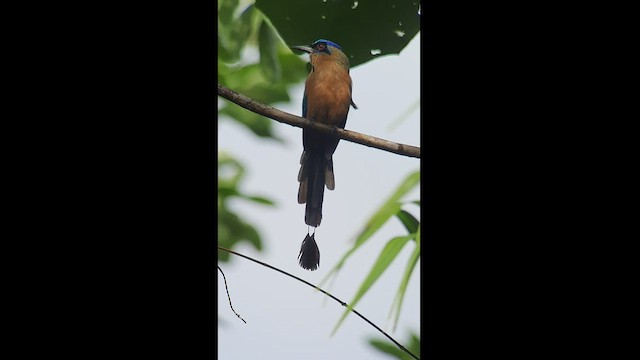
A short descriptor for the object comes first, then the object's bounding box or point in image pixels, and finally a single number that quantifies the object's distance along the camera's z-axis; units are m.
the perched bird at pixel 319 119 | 17.20
